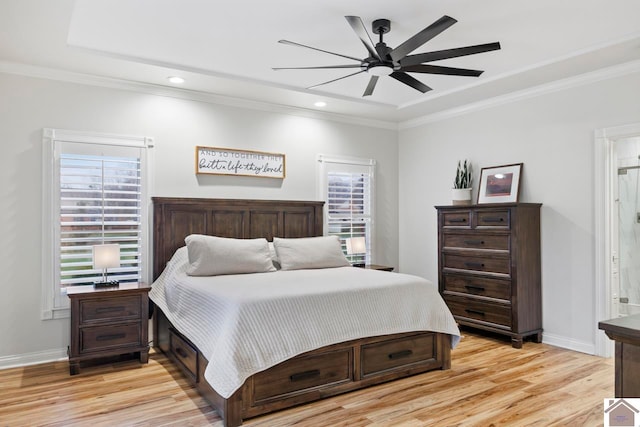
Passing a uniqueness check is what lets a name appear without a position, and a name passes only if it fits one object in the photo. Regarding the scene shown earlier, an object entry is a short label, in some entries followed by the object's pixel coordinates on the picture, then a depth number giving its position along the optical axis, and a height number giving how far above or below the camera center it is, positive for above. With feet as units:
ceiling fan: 8.80 +3.68
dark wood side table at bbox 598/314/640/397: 4.45 -1.42
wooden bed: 9.34 -3.28
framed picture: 15.48 +1.31
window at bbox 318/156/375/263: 18.11 +0.95
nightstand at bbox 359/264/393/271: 17.39 -1.92
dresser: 14.11 -1.65
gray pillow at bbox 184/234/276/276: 12.76 -1.11
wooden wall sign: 15.36 +2.10
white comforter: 8.84 -2.18
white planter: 16.66 +0.90
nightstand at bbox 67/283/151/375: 11.73 -2.84
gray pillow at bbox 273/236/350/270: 14.29 -1.12
